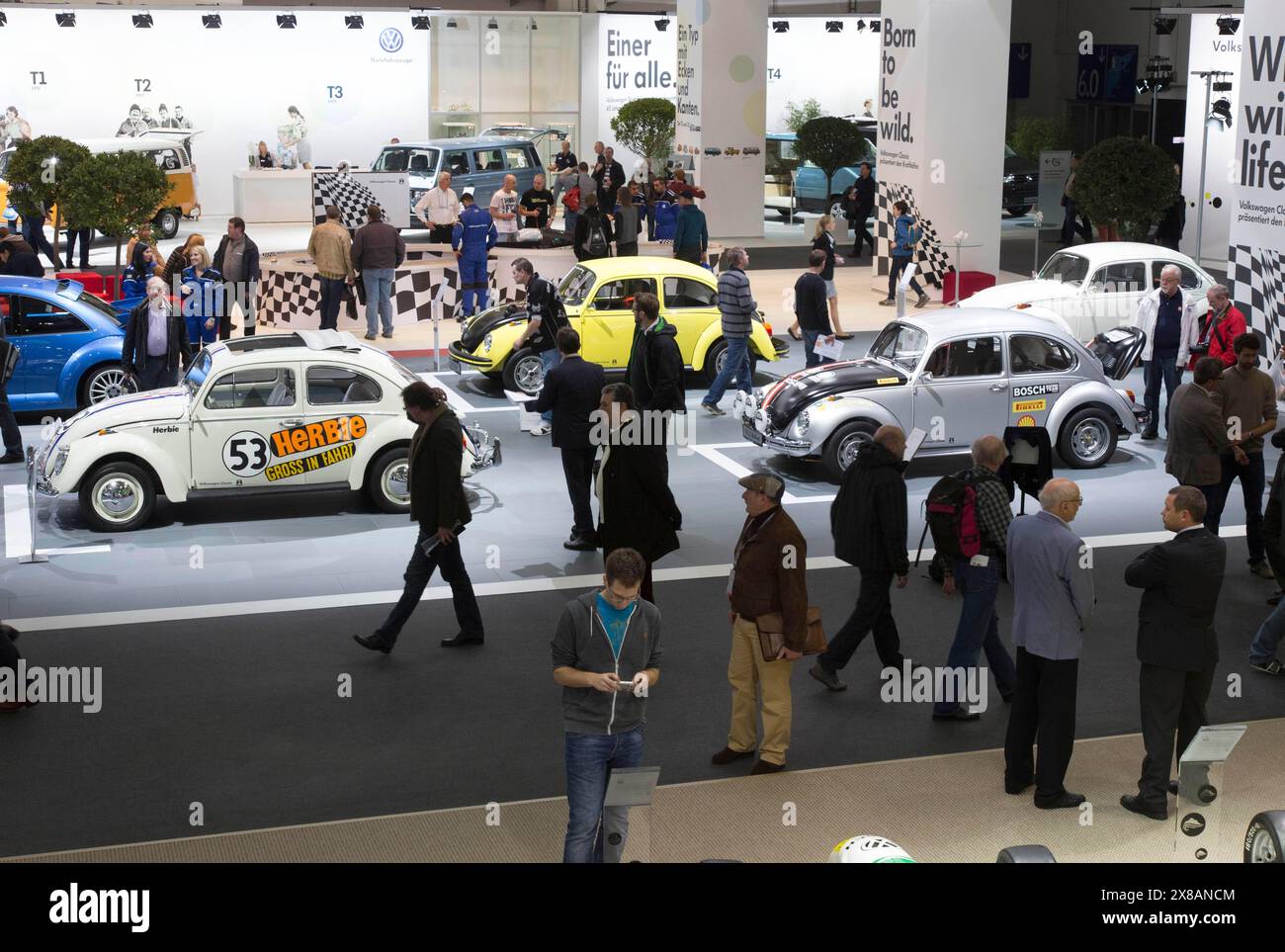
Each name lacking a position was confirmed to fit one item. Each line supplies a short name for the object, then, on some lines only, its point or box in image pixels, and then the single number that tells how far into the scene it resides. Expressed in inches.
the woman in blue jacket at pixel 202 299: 652.7
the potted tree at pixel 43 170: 878.4
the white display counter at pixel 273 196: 1293.1
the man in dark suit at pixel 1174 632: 299.9
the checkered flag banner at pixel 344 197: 842.8
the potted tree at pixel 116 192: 866.1
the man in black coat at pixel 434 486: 387.5
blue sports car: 618.2
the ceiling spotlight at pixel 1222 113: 1032.8
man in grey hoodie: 258.2
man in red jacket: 542.0
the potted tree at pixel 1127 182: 965.8
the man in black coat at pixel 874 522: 356.2
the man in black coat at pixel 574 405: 466.9
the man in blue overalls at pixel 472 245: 800.9
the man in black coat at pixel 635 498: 391.9
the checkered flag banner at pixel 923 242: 925.2
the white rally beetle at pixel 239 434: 495.8
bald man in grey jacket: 303.3
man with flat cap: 317.7
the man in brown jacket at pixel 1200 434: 439.8
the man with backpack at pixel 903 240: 898.7
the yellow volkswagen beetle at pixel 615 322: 692.7
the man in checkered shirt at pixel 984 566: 348.8
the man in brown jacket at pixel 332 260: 769.6
